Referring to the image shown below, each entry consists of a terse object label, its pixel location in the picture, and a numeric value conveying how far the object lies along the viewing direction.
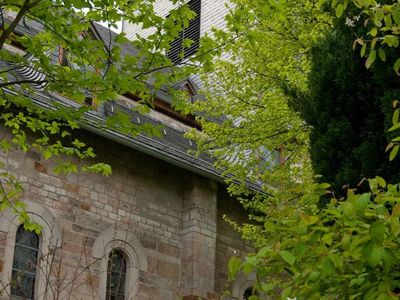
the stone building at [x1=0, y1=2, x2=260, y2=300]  11.41
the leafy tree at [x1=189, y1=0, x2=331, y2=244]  10.97
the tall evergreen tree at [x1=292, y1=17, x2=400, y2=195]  6.77
